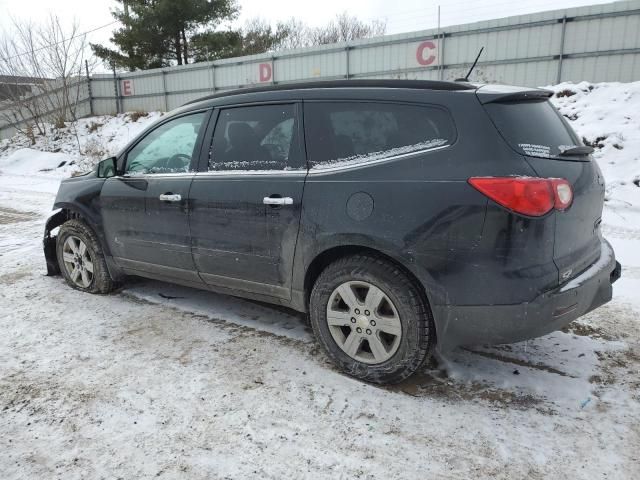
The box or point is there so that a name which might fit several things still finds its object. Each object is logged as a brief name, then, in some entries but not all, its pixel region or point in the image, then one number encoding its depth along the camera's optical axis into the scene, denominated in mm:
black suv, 2352
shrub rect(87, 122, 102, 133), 21016
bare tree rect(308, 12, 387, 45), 40469
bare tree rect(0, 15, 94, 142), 20438
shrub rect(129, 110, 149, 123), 20453
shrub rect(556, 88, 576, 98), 10688
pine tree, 23625
